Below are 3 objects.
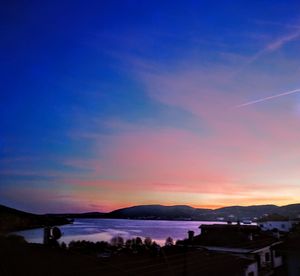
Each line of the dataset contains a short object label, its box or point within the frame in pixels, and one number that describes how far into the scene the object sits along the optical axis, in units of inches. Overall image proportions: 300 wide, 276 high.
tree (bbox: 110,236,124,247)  2371.8
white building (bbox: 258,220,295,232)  2526.0
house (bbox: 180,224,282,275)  1022.0
